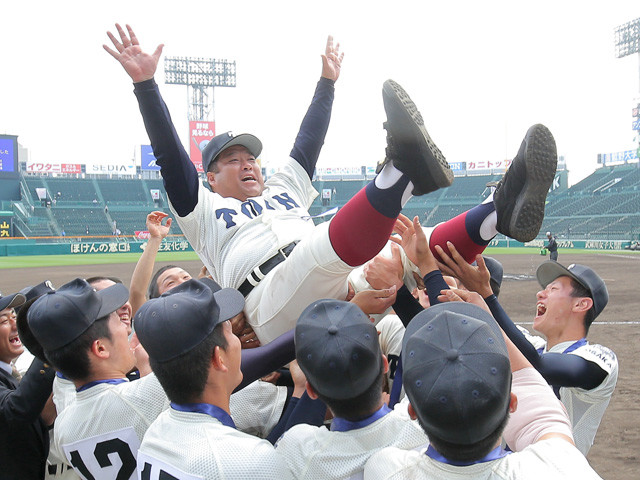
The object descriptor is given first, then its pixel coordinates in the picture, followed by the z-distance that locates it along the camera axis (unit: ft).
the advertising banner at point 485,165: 187.83
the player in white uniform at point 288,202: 6.83
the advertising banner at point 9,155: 133.80
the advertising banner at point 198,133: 169.07
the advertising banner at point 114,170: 173.78
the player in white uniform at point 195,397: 5.10
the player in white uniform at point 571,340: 7.34
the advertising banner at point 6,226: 127.65
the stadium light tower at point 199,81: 165.17
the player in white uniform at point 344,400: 5.23
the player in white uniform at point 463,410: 4.20
